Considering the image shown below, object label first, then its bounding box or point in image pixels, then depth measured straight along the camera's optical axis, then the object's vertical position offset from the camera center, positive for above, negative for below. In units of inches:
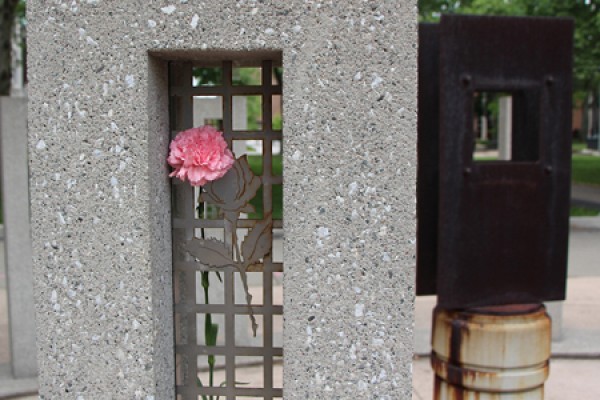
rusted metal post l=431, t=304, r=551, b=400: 90.0 -28.2
